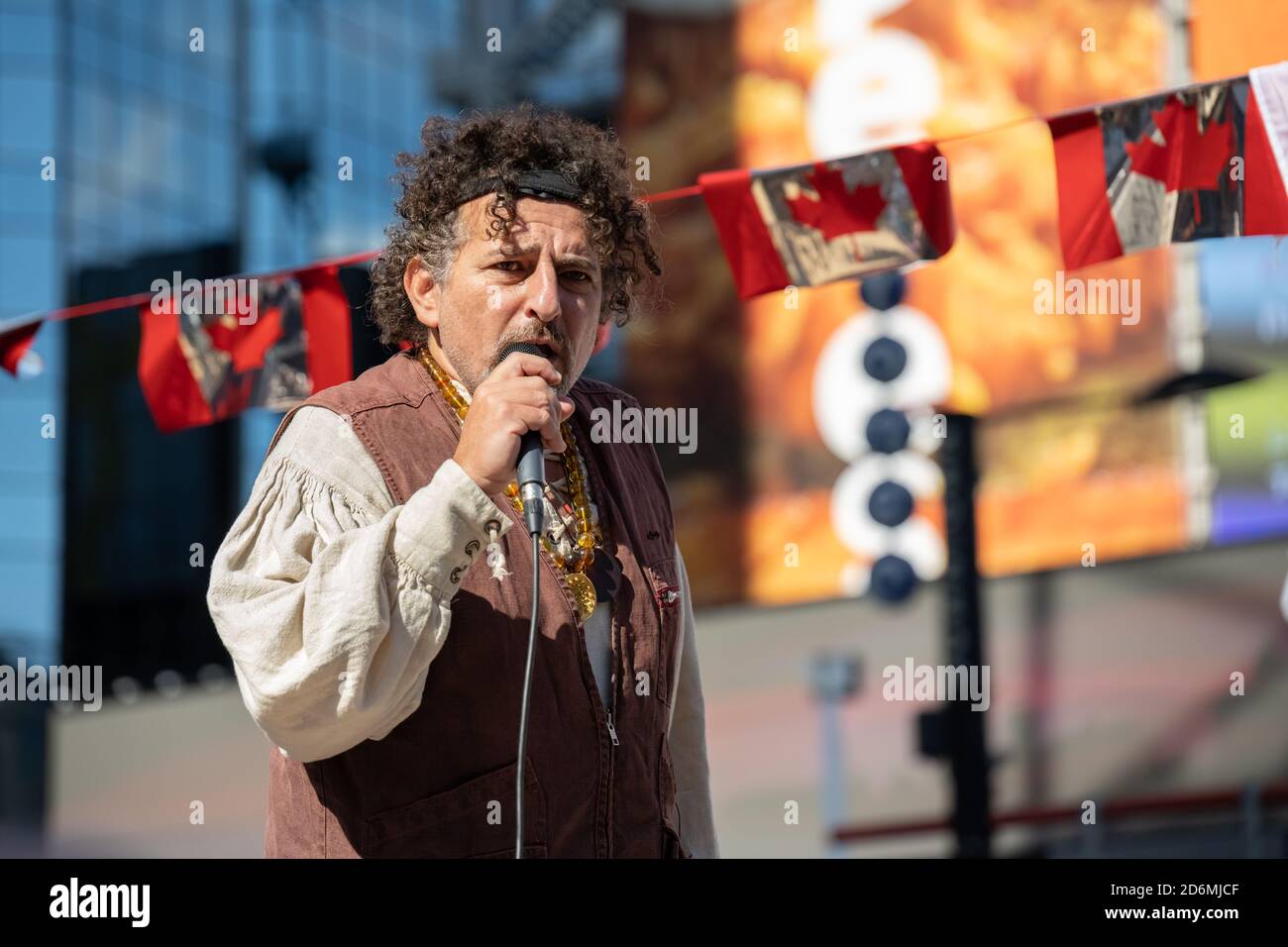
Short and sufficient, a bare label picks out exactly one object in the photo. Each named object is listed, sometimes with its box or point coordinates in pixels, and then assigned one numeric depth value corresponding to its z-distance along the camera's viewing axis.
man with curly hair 2.48
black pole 7.88
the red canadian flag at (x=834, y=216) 5.11
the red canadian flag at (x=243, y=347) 5.50
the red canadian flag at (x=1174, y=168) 4.64
